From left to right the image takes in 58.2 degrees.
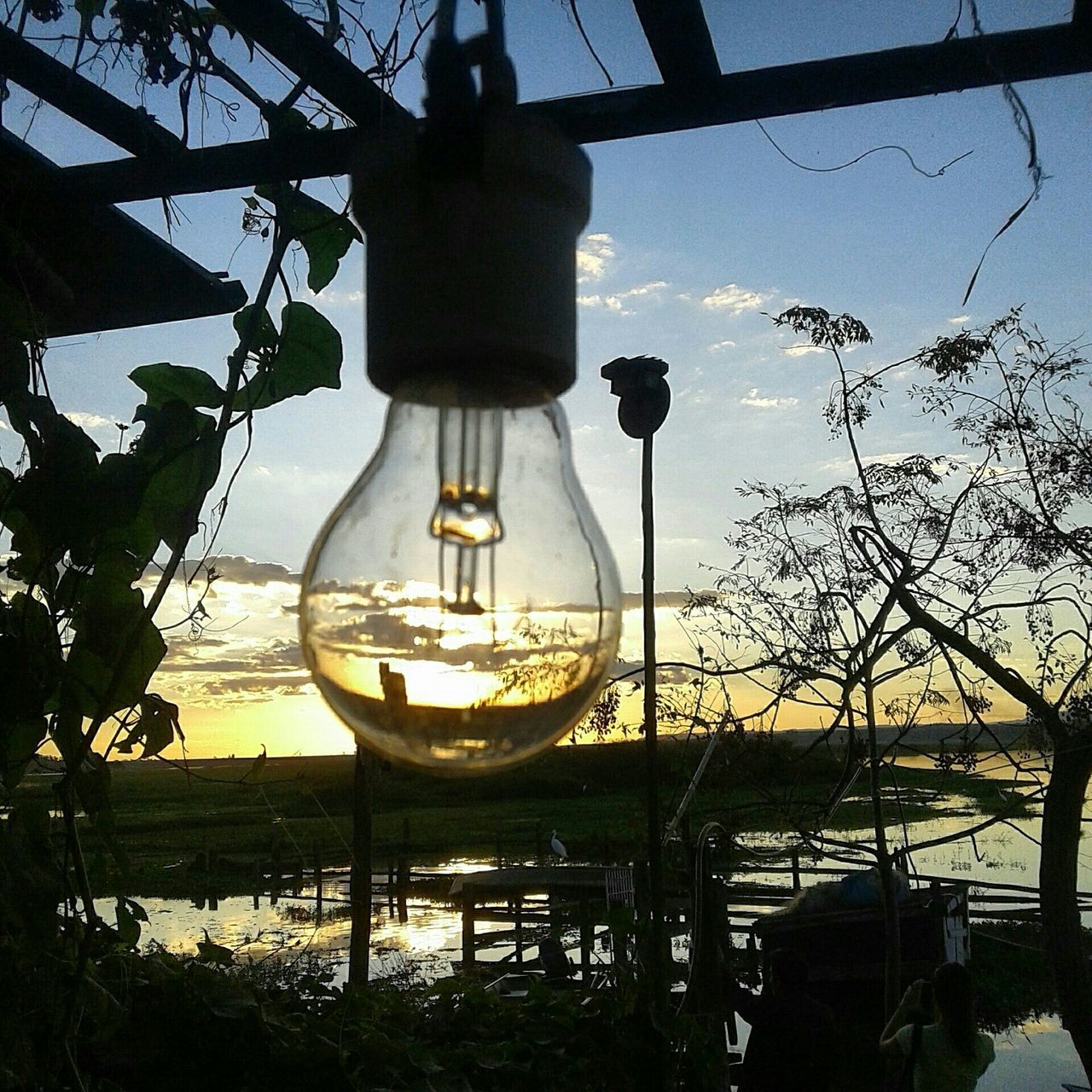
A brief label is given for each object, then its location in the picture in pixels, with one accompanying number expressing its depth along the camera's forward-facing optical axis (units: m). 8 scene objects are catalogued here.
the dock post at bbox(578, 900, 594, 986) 8.56
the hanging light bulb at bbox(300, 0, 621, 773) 0.54
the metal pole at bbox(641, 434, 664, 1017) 2.03
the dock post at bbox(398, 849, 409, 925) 23.05
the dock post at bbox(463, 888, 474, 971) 13.56
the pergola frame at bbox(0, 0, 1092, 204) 0.77
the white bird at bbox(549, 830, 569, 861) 16.02
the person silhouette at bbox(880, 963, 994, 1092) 3.57
